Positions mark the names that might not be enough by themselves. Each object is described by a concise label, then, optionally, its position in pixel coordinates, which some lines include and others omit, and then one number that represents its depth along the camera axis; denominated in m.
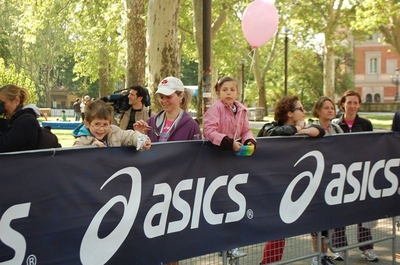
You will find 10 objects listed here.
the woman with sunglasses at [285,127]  5.74
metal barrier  5.52
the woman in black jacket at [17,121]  4.75
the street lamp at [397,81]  66.38
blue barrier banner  4.02
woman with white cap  5.43
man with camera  7.63
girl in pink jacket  5.50
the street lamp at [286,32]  33.56
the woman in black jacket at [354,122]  6.78
